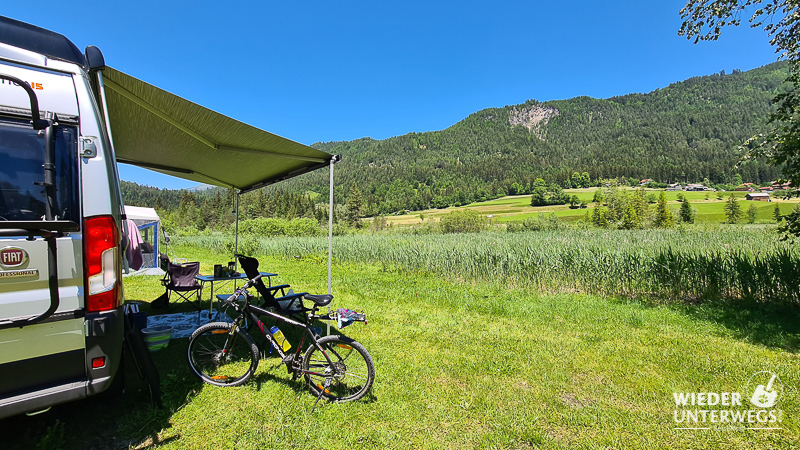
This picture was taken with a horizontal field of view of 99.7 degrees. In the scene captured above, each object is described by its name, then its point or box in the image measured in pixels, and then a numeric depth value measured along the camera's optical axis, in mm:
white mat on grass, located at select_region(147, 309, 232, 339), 4324
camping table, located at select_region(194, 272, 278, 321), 4580
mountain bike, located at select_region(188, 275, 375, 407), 2725
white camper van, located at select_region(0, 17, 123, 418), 1592
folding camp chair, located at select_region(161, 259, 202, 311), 4934
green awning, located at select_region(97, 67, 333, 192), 2833
